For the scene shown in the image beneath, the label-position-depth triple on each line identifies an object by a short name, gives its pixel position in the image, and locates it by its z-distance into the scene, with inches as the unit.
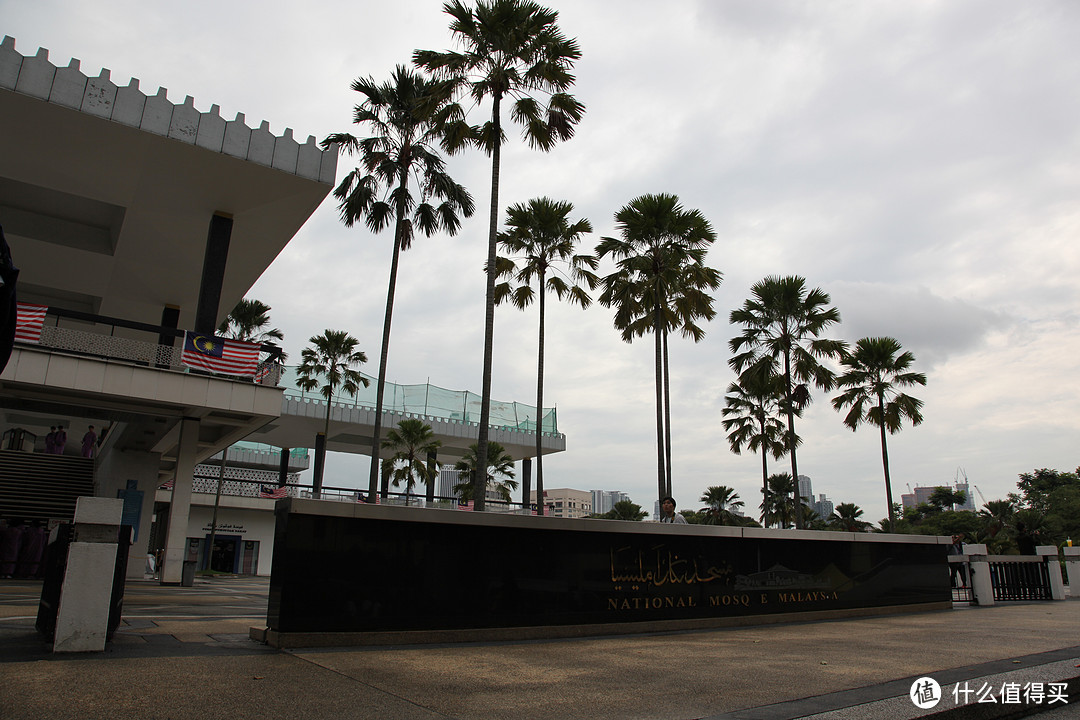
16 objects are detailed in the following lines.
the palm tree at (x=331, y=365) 1437.0
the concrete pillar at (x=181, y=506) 724.7
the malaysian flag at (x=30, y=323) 585.9
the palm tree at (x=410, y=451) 1465.3
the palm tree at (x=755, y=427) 1341.0
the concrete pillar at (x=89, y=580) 202.8
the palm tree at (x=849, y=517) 1958.7
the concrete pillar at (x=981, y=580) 572.7
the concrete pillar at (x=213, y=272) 722.8
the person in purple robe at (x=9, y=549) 701.9
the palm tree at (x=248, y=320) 1397.6
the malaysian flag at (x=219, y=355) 657.6
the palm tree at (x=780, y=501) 1924.2
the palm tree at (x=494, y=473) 1581.3
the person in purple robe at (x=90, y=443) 1149.7
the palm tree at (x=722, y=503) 1948.9
